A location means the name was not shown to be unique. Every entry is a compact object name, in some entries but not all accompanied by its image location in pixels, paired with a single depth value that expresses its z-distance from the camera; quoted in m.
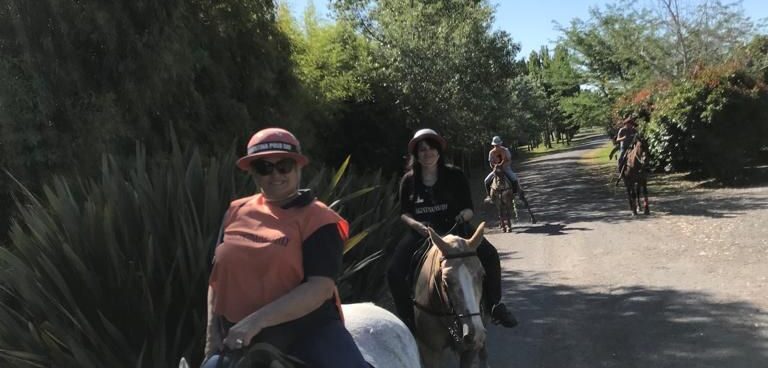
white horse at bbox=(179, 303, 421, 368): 3.39
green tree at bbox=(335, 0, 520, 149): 20.80
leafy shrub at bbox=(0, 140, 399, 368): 3.83
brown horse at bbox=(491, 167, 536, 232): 14.45
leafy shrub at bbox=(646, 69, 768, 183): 19.09
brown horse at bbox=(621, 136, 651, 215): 14.79
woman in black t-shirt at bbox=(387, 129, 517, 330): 5.03
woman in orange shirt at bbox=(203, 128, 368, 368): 2.37
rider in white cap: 14.66
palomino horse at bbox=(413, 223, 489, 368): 4.06
